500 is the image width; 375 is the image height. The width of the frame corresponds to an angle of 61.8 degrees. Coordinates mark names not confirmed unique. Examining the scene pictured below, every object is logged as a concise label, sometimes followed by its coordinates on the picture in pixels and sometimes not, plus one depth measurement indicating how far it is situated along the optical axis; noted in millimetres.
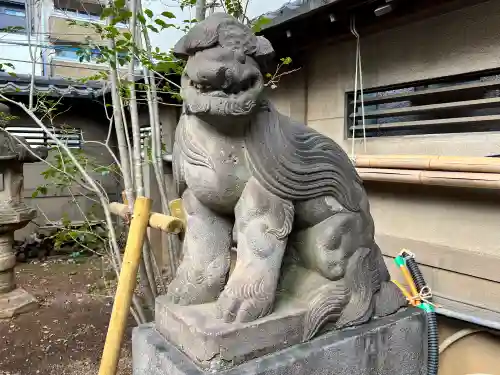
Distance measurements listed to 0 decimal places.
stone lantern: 4422
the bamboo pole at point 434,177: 2227
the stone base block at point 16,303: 4297
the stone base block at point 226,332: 1324
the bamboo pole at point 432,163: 2215
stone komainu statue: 1296
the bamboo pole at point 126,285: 1671
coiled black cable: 1883
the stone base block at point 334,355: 1368
